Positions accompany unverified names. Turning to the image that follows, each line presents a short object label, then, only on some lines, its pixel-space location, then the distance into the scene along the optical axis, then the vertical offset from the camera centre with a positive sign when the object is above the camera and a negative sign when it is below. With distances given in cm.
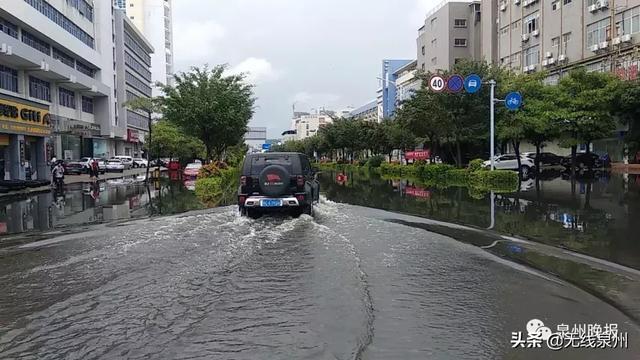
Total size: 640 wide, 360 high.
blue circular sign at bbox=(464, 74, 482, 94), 2614 +349
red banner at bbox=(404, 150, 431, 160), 4498 +22
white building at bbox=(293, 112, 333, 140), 15275 +1003
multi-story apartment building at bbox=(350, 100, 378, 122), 12538 +1154
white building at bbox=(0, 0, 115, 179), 3095 +800
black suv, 1351 -66
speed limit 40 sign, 2698 +360
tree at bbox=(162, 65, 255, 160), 2973 +299
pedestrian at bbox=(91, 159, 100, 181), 4134 -55
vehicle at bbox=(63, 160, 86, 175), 4903 -64
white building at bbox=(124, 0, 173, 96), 11906 +3111
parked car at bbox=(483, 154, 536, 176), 3803 -43
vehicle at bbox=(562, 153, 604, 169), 3975 -34
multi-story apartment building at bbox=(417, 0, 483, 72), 7088 +1609
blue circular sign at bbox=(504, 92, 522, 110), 2653 +269
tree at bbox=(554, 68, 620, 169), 3117 +286
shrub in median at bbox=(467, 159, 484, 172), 2900 -41
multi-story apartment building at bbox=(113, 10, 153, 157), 8081 +1252
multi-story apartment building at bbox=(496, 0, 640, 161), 3988 +1004
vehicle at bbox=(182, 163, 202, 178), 4389 -82
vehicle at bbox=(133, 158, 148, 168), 7421 -40
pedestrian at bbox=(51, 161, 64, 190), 3272 -88
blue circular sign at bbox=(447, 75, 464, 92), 2652 +356
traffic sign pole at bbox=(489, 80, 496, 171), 2666 +214
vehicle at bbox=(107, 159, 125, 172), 5561 -65
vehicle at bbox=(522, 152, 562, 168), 4434 -28
